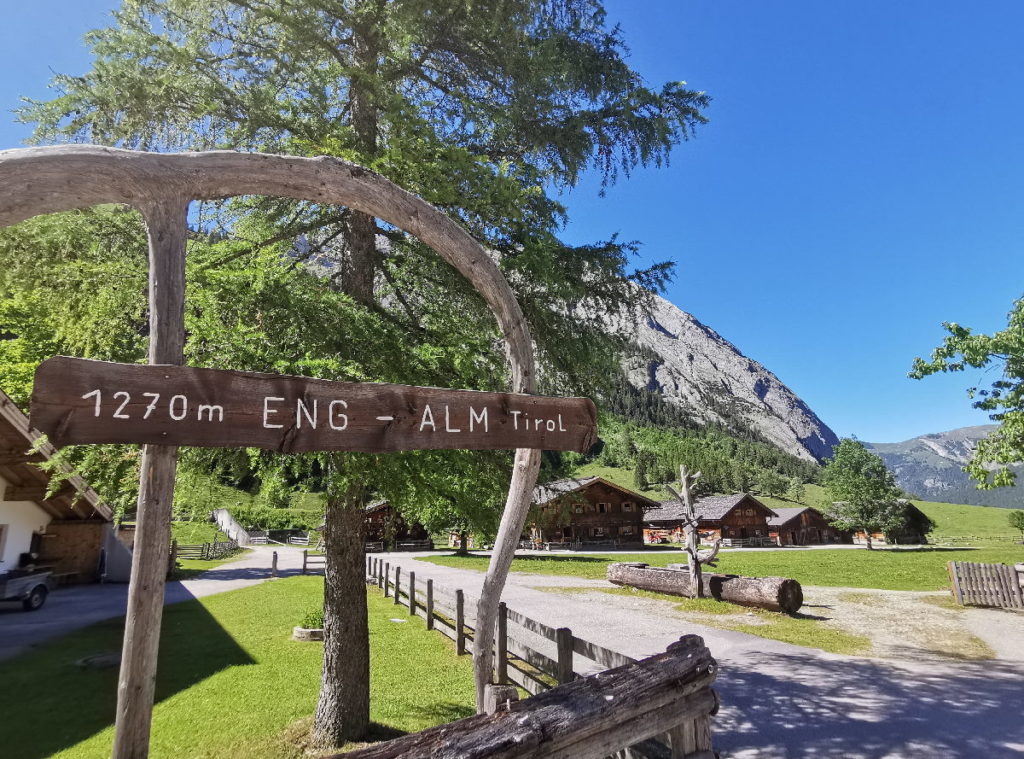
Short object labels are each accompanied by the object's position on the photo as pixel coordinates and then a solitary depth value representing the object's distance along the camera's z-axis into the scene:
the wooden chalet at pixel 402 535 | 48.38
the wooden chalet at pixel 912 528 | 52.53
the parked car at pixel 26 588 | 15.47
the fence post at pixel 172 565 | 23.38
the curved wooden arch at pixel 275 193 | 2.53
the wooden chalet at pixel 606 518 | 53.78
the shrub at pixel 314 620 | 11.99
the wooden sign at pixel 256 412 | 2.23
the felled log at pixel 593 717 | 3.01
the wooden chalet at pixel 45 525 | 14.77
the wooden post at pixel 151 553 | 2.46
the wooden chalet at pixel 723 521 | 56.84
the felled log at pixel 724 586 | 14.12
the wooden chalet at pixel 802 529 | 63.19
